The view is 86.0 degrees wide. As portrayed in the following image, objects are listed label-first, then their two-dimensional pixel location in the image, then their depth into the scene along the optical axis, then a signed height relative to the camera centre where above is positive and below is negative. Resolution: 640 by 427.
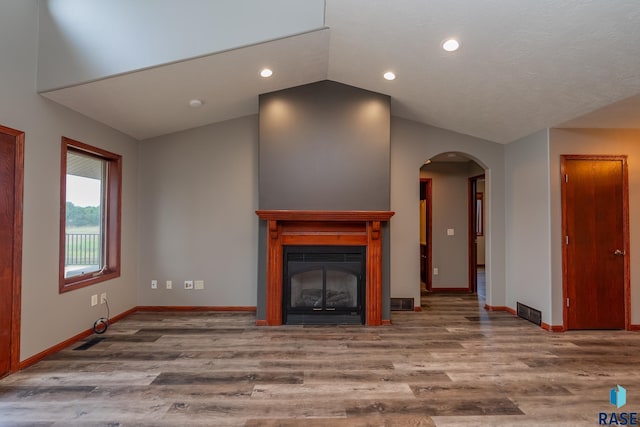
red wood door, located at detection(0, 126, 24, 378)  2.69 -0.10
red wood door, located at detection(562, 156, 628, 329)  4.01 -0.13
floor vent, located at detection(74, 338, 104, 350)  3.36 -1.14
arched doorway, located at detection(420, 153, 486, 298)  6.24 +0.12
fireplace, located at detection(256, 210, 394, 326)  4.13 -0.49
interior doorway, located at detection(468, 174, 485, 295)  6.20 -0.05
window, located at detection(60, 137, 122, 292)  3.50 +0.19
